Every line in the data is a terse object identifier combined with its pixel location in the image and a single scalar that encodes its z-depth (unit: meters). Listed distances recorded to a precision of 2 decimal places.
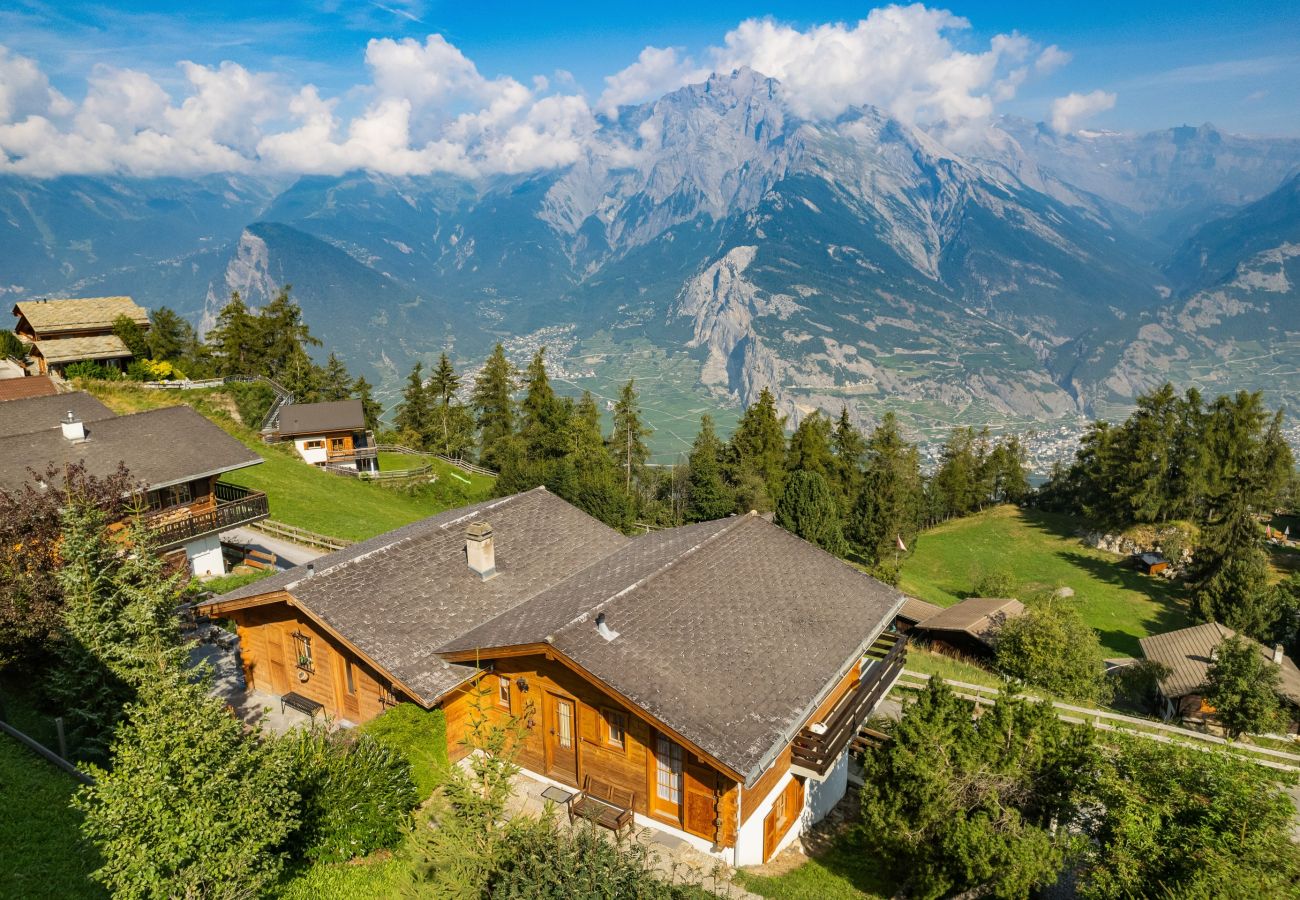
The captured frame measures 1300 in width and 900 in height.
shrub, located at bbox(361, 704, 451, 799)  15.77
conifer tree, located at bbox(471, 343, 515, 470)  70.19
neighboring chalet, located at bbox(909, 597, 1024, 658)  36.34
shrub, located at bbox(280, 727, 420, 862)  13.12
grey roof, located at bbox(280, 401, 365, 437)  59.62
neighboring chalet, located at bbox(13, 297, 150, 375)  53.78
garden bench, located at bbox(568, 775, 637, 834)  15.66
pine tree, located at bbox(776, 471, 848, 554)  52.66
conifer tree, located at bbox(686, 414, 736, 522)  58.22
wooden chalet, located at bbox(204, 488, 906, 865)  15.23
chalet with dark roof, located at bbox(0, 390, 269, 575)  28.05
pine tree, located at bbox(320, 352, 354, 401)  79.88
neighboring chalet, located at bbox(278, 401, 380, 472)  59.69
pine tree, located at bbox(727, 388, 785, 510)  70.00
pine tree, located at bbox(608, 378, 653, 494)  68.62
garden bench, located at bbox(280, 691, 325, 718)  19.33
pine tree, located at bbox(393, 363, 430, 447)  79.06
